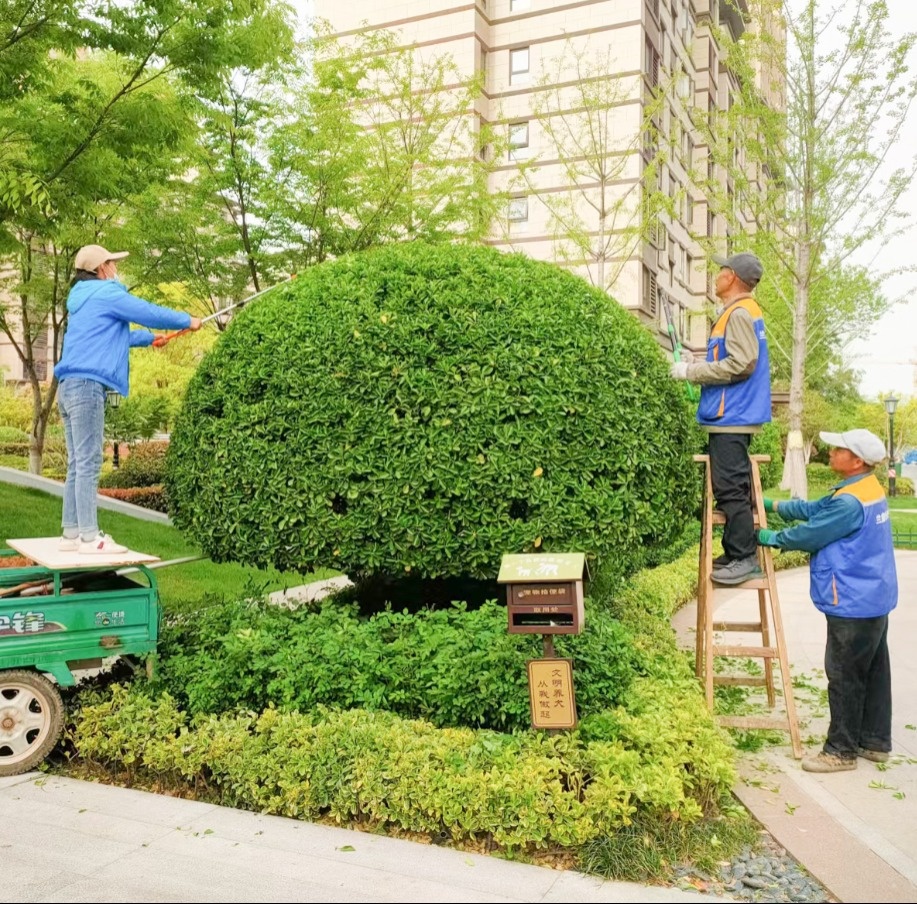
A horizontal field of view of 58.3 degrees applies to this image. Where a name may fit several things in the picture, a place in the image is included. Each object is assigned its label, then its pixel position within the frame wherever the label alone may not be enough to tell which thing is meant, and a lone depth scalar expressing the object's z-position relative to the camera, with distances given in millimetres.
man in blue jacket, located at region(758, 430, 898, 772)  4707
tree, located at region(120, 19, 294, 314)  12859
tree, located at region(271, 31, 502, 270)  13039
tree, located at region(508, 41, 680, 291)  19281
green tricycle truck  4617
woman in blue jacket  5090
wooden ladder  4965
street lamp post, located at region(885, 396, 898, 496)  30020
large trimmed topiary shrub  5066
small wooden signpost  4039
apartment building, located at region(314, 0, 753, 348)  26422
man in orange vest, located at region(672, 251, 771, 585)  5129
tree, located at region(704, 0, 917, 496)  18438
